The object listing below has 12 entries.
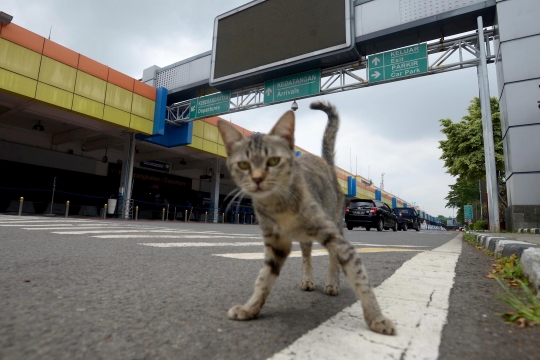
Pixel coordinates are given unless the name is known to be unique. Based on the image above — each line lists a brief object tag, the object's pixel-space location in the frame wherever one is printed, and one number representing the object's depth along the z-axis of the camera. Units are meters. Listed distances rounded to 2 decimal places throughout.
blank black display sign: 14.87
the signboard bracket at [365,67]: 13.42
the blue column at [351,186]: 42.78
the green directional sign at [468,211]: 44.53
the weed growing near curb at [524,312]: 1.64
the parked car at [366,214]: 18.28
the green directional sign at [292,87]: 15.86
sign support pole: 11.87
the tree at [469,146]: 22.02
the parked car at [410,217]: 31.75
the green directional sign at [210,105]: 18.97
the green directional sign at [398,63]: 13.38
